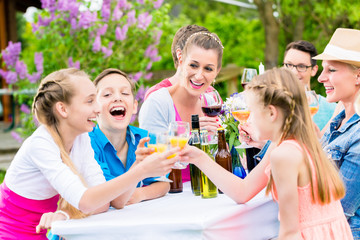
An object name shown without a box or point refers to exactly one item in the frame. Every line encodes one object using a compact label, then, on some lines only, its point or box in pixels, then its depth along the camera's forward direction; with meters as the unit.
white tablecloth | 2.10
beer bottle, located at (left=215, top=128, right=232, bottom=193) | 2.73
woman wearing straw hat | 2.60
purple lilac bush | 6.44
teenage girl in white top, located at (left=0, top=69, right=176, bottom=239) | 2.36
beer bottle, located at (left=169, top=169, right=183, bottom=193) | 2.86
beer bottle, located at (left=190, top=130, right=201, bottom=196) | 2.64
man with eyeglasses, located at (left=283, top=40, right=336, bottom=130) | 4.63
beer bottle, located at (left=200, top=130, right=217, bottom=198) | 2.62
